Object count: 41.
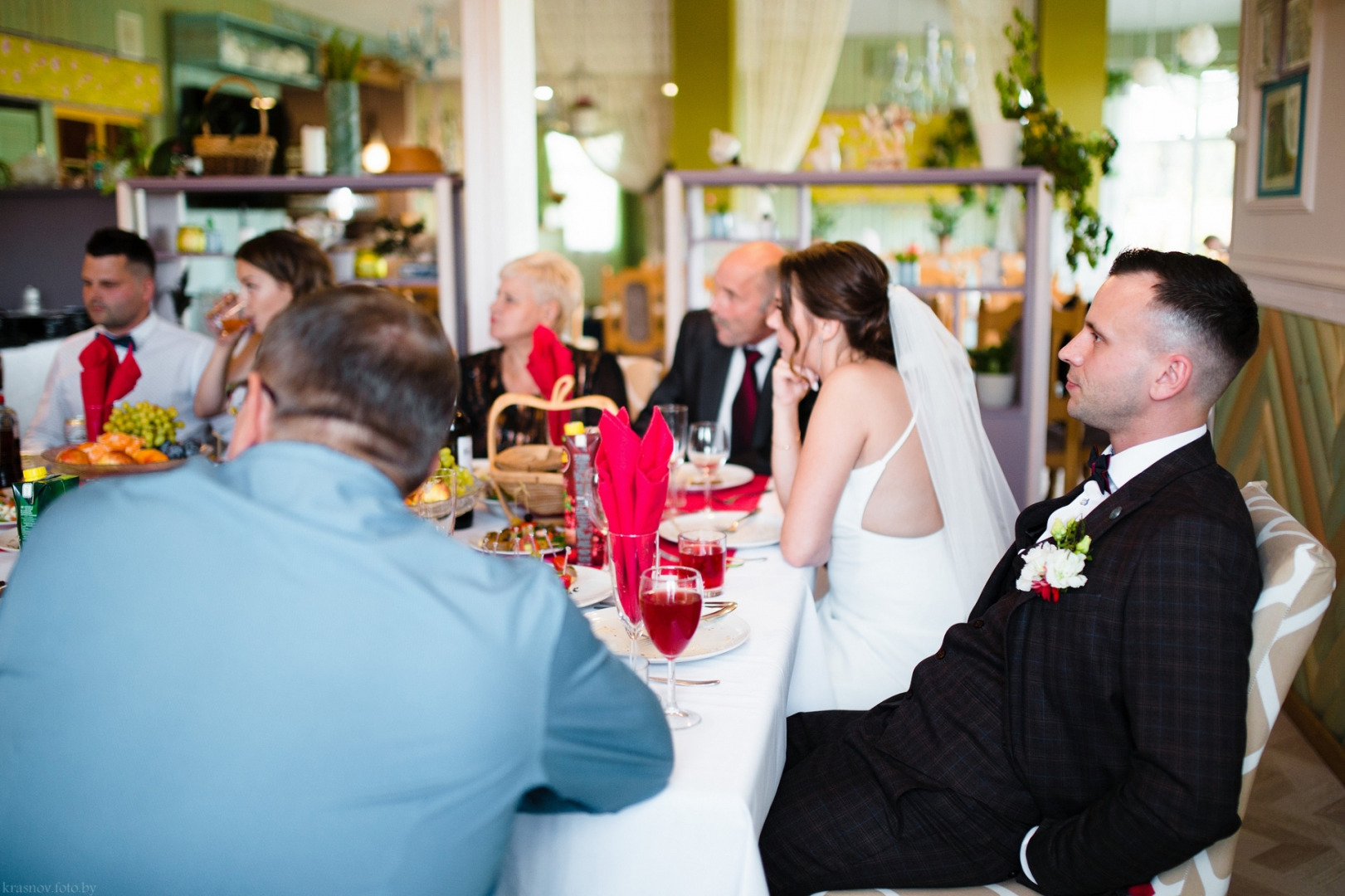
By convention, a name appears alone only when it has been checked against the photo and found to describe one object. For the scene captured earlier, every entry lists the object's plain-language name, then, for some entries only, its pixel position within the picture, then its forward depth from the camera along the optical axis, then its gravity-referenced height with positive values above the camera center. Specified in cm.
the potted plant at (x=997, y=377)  549 -52
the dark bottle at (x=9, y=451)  257 -40
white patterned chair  136 -45
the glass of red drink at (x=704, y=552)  184 -46
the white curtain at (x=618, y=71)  1041 +198
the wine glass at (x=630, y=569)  153 -42
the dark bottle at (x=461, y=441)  256 -38
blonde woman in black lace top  375 -26
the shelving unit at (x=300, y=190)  519 +33
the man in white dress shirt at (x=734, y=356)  367 -28
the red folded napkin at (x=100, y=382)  281 -26
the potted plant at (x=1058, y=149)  525 +59
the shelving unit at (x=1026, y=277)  536 -2
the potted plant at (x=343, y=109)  540 +81
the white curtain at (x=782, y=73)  952 +176
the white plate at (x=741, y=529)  230 -55
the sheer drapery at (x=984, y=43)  862 +178
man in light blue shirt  98 -35
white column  477 +60
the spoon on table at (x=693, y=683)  153 -56
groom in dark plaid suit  133 -55
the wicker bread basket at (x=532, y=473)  242 -43
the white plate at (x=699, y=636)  161 -55
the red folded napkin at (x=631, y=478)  166 -31
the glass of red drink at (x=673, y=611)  137 -41
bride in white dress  226 -45
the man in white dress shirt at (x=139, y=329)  383 -18
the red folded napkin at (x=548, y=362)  270 -21
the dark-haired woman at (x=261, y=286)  367 -3
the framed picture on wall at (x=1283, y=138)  352 +44
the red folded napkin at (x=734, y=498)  266 -55
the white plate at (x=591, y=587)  186 -54
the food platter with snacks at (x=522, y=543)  201 -49
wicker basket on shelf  546 +61
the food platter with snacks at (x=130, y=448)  237 -38
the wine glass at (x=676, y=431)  258 -37
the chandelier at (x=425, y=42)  731 +156
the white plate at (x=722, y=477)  278 -54
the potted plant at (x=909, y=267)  580 +3
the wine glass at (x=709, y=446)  260 -40
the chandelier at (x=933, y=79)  893 +166
